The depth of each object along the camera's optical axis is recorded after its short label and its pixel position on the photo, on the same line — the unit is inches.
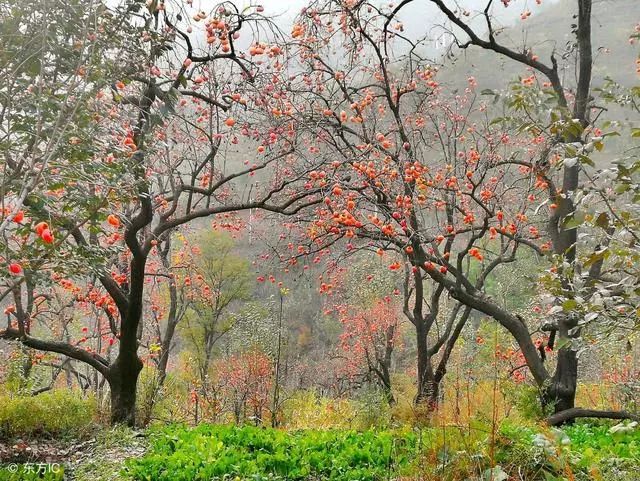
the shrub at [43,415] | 218.5
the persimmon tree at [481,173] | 211.9
